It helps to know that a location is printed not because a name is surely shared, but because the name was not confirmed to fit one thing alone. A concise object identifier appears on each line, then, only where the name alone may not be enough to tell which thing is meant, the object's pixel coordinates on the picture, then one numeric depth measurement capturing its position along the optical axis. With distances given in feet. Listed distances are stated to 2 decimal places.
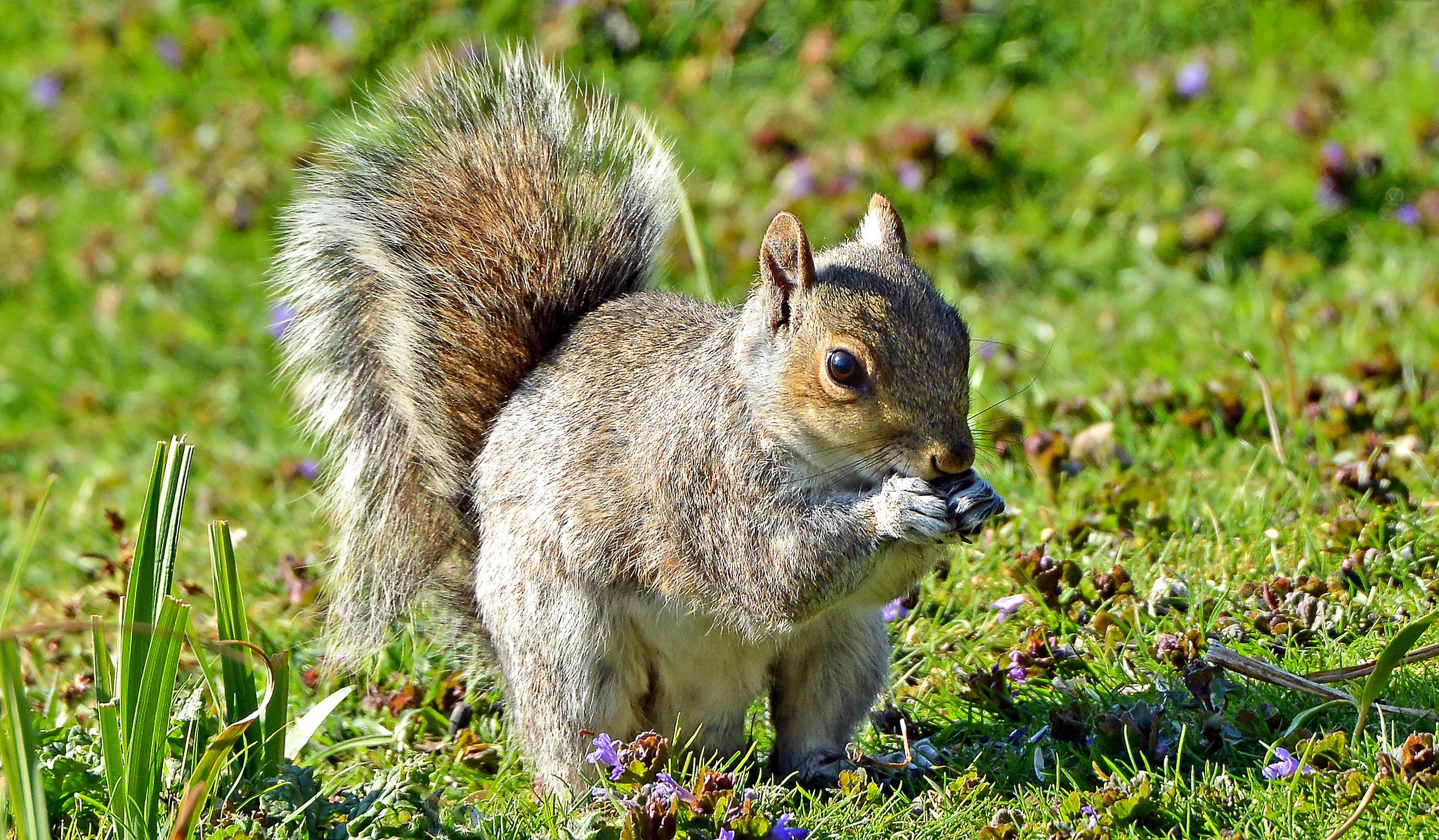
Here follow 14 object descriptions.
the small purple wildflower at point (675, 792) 13.98
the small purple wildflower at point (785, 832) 13.66
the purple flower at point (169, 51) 40.29
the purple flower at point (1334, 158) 30.27
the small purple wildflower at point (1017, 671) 16.75
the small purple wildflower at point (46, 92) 40.19
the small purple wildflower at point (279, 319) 30.12
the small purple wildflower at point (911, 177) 32.81
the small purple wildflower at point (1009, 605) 17.95
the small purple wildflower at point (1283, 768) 13.82
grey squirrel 14.82
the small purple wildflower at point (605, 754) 14.56
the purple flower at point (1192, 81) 33.37
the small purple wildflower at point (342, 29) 39.14
